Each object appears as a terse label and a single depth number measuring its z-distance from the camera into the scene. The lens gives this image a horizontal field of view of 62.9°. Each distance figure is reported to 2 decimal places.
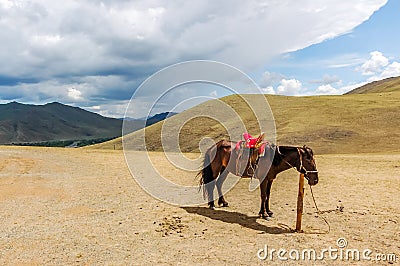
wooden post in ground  8.93
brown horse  9.46
